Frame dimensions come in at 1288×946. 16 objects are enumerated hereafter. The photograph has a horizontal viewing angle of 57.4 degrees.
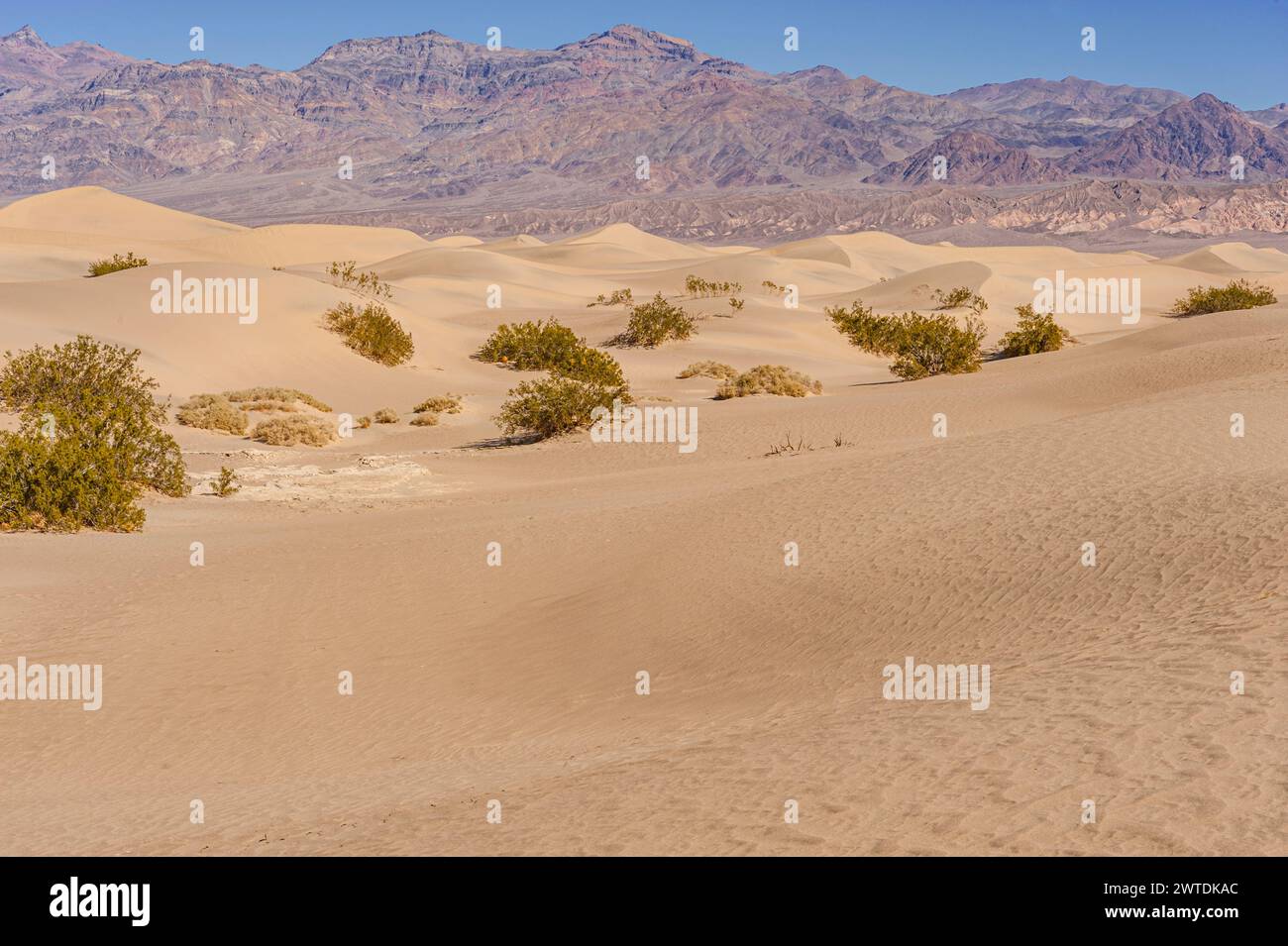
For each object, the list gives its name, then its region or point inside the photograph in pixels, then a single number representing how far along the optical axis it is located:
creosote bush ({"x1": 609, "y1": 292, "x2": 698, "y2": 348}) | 36.41
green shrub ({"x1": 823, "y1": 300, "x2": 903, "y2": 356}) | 37.78
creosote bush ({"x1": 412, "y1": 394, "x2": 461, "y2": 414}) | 24.53
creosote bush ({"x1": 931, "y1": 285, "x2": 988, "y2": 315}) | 48.82
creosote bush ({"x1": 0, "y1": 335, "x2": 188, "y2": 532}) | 12.98
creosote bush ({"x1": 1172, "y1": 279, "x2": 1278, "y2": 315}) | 44.66
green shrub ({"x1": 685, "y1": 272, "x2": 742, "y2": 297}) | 51.54
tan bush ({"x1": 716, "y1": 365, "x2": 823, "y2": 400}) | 25.58
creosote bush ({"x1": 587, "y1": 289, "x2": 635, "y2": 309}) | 48.47
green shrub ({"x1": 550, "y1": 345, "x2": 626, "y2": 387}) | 25.05
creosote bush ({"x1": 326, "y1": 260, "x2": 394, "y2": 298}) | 37.19
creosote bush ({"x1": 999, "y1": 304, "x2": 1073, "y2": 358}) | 33.19
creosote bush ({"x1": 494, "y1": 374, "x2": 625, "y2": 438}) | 21.25
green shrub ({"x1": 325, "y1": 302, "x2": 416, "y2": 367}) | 29.36
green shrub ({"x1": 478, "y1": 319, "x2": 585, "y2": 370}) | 30.53
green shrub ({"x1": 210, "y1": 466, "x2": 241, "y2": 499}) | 16.53
